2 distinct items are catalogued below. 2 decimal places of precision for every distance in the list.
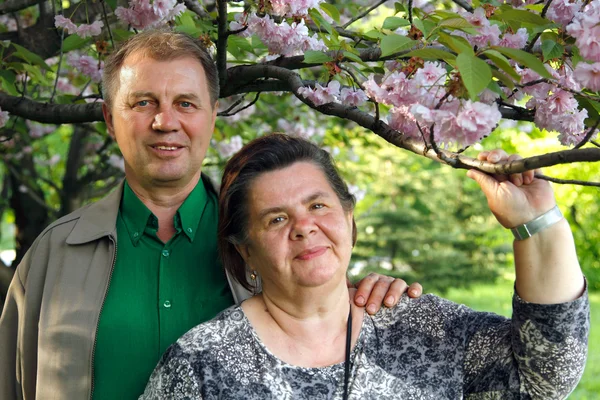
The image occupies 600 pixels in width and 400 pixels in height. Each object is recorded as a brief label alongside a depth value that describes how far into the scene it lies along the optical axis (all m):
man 2.57
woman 2.21
